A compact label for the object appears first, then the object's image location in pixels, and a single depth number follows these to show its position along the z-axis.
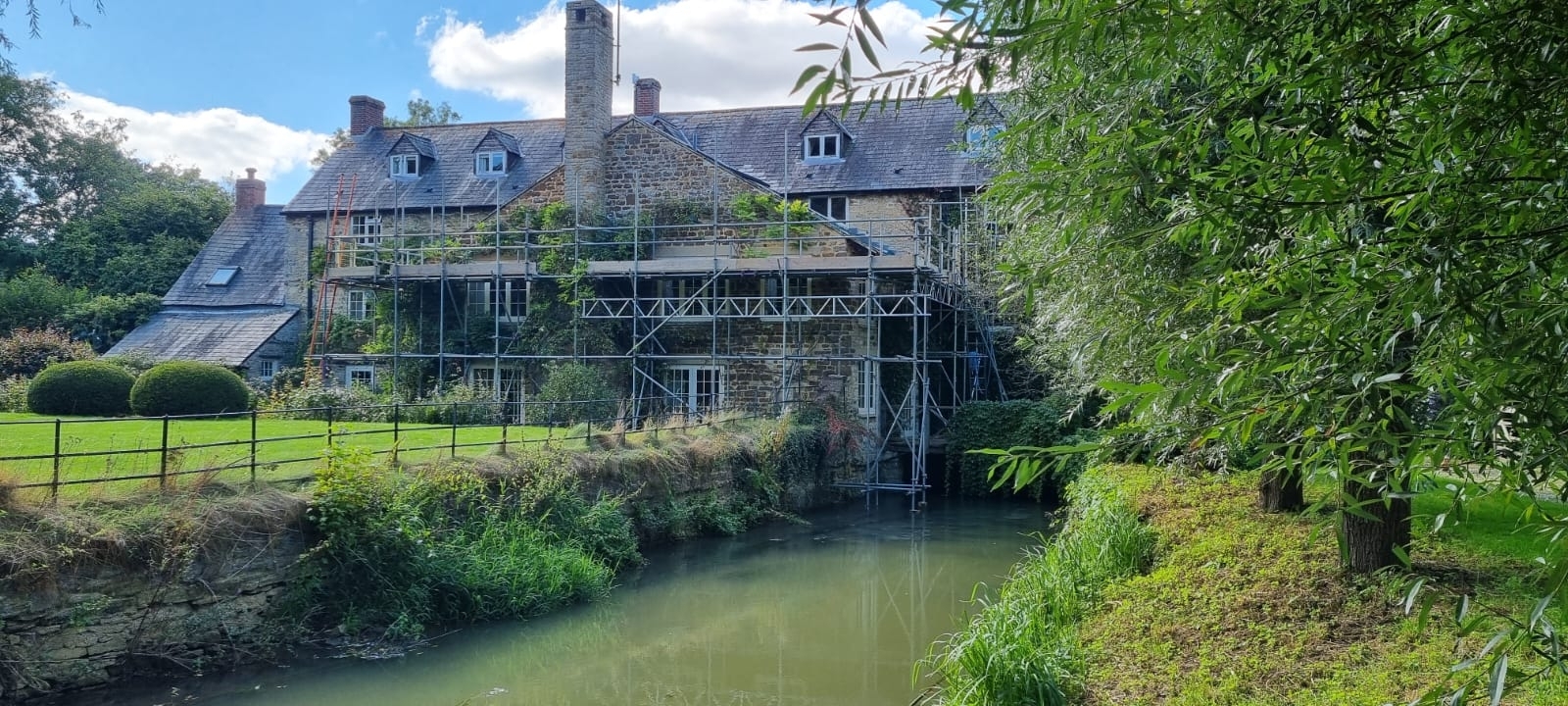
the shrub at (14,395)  19.77
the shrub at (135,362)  22.81
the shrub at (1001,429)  19.83
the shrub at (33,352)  23.38
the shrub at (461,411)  19.89
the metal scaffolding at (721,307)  20.45
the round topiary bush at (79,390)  18.66
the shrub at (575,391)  19.88
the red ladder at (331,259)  23.81
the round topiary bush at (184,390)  18.20
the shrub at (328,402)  19.02
